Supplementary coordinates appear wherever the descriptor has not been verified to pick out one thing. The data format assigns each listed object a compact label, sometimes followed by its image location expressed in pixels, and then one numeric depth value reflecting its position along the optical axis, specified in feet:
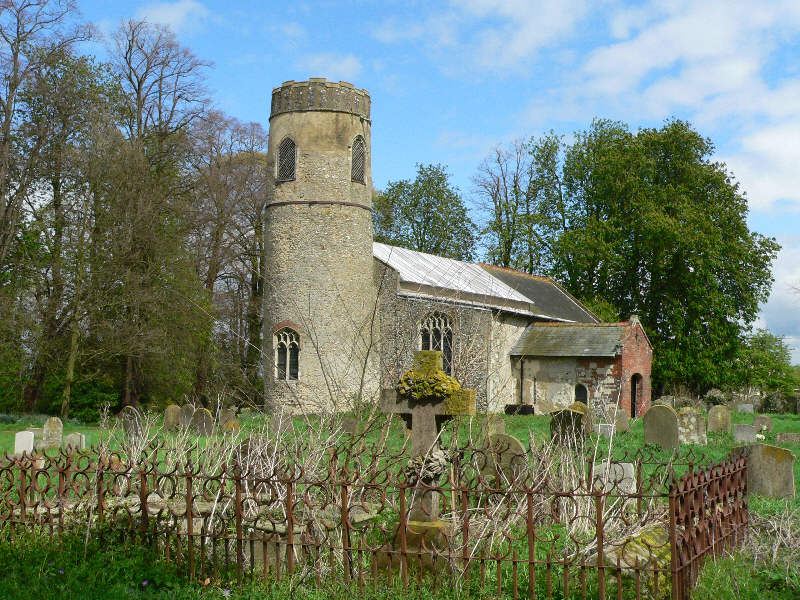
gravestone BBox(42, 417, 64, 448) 56.13
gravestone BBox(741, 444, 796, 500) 31.30
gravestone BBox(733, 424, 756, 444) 58.70
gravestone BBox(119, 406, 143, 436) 49.40
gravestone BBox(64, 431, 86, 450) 50.90
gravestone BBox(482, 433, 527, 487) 27.76
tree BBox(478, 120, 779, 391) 115.55
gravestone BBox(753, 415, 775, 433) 65.46
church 85.71
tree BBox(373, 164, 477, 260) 144.97
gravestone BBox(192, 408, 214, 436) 61.16
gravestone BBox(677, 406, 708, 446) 58.03
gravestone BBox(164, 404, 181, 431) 65.57
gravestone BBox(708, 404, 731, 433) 66.64
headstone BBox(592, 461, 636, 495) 27.57
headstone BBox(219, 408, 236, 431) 65.62
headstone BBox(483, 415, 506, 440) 50.92
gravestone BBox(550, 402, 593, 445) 49.08
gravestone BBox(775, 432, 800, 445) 57.36
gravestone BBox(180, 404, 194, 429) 57.97
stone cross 26.53
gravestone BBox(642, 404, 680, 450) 51.74
